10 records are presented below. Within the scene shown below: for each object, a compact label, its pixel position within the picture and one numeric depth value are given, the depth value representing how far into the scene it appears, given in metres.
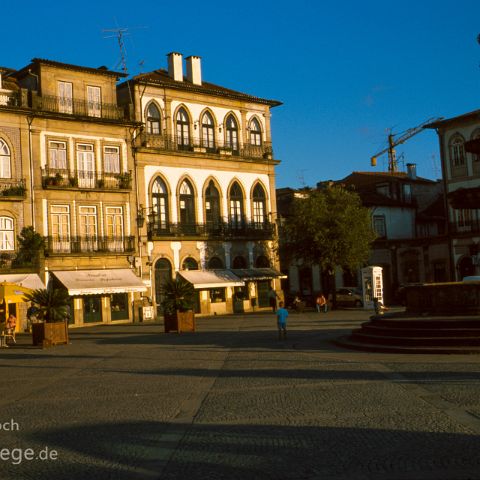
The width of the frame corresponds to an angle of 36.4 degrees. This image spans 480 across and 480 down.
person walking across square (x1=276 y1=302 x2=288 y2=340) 23.67
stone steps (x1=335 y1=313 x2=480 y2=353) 18.22
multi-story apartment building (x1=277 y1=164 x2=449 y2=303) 54.31
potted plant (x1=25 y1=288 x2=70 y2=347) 25.95
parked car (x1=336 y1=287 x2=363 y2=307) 49.69
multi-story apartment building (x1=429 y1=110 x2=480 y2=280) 50.47
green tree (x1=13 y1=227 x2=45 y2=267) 36.72
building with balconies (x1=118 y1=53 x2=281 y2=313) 43.53
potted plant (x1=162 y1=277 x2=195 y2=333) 29.73
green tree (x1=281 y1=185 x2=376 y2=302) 43.38
